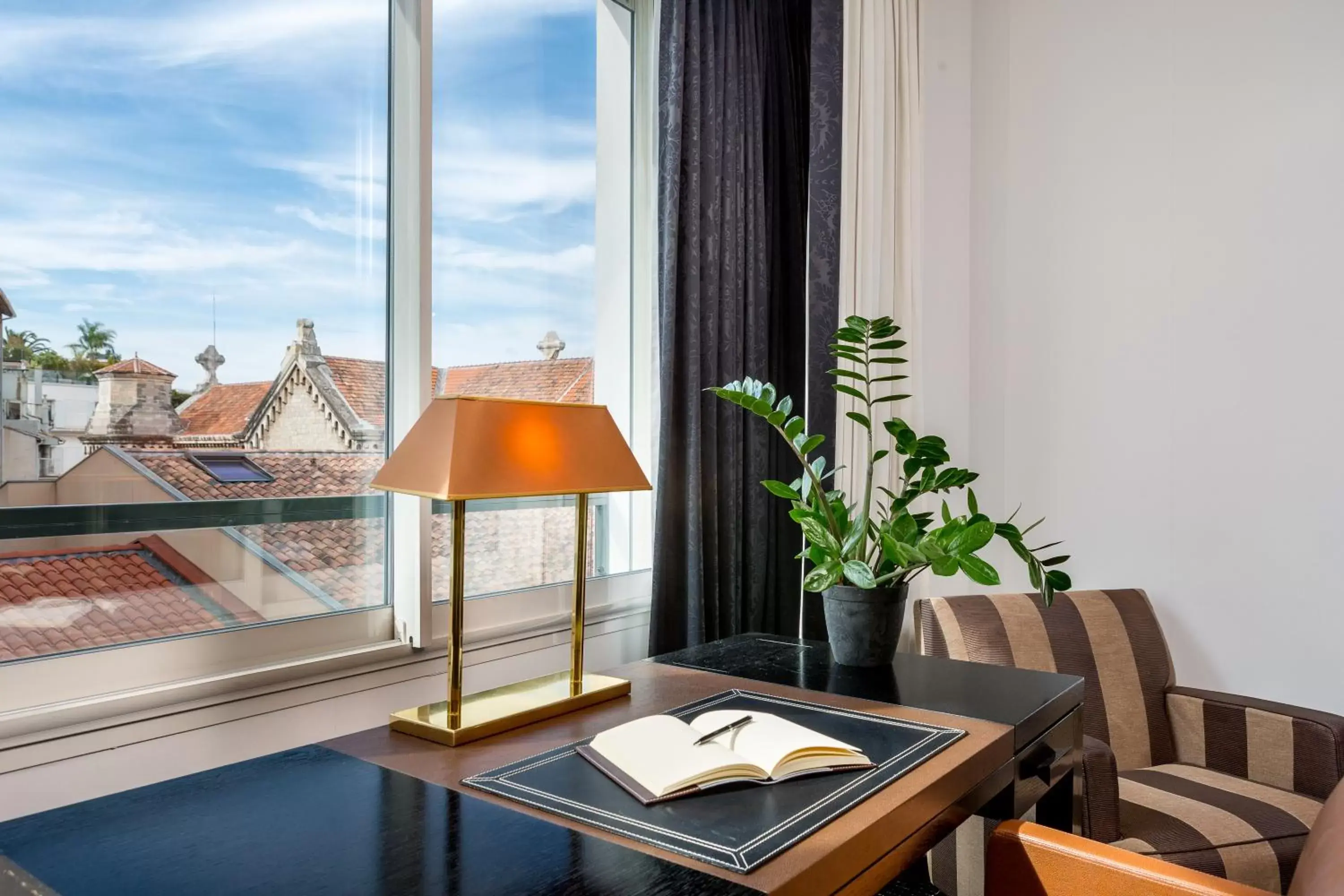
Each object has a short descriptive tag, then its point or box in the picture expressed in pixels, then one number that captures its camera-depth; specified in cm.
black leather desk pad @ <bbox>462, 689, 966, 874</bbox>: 89
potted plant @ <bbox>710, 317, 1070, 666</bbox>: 149
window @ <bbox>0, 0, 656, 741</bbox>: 132
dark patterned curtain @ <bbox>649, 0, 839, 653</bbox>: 222
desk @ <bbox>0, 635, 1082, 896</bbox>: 80
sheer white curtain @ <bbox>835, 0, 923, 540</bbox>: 247
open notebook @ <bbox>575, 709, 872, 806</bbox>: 101
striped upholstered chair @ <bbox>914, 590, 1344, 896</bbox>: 164
